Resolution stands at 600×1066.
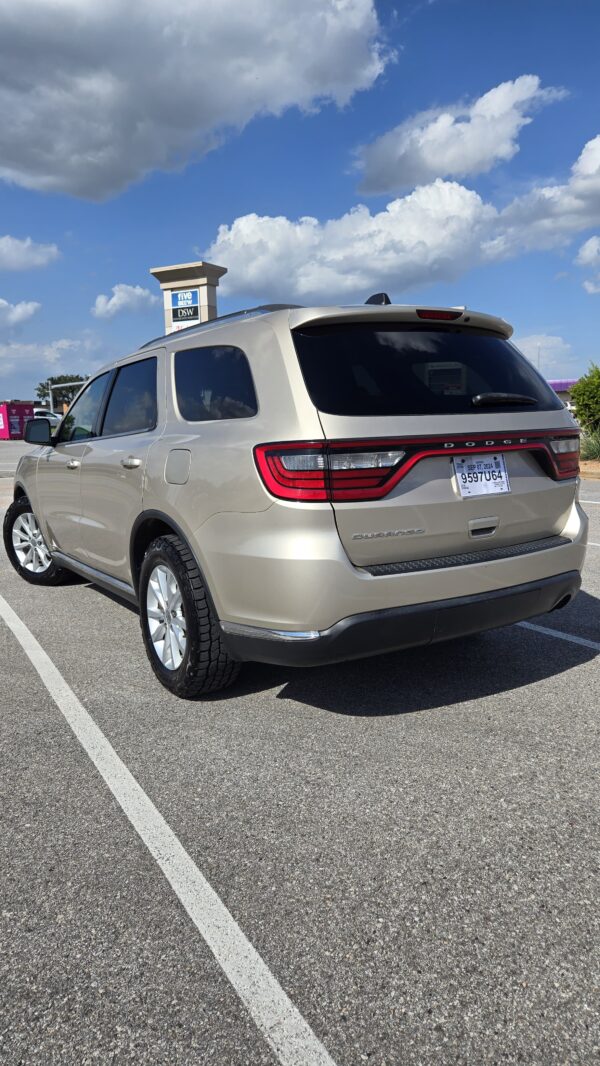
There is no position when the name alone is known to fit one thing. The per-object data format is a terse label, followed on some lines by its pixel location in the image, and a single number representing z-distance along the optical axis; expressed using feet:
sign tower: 70.23
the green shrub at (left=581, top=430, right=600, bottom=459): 53.72
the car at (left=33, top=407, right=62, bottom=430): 163.89
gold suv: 9.29
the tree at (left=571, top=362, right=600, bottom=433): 57.93
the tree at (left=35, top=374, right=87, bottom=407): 311.88
